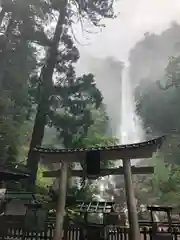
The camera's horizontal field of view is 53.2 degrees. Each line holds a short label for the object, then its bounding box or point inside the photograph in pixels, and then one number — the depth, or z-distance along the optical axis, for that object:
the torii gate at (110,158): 4.57
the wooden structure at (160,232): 4.74
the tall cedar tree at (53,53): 8.63
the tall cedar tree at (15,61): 8.53
